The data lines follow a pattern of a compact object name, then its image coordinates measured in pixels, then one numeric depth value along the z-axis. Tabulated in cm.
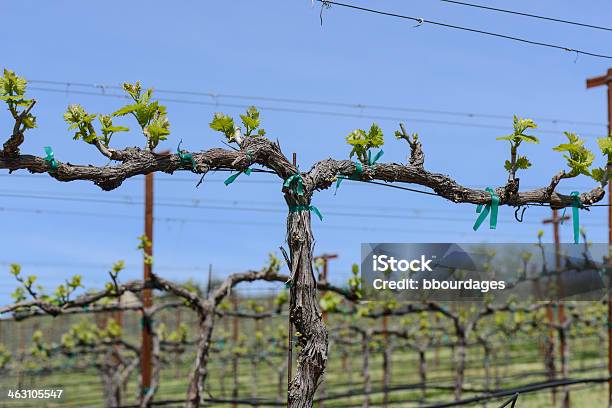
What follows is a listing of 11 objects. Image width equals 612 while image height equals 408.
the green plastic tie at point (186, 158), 724
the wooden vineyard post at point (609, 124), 1570
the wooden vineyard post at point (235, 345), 2599
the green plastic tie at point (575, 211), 973
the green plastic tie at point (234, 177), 741
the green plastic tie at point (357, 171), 812
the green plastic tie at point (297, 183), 745
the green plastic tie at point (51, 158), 689
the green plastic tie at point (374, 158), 829
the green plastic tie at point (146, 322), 1503
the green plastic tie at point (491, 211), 927
